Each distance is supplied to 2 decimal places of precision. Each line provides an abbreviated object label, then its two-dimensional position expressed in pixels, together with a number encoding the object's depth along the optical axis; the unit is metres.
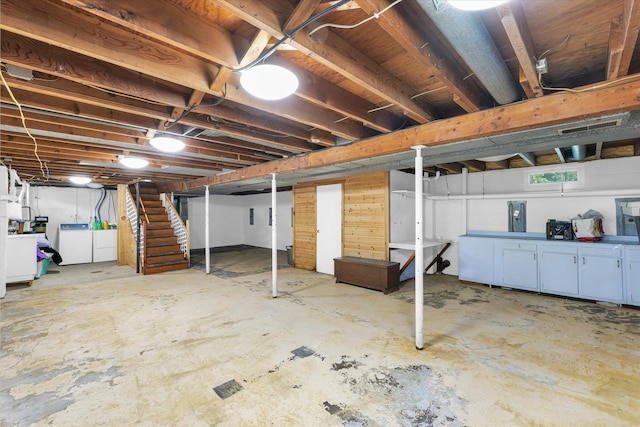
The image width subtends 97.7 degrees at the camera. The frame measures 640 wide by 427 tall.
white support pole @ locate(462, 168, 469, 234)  5.88
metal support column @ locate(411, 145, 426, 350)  2.79
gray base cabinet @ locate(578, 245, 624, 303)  3.96
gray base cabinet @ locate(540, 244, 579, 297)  4.27
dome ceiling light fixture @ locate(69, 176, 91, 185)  6.00
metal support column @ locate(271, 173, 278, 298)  4.51
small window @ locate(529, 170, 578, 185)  4.85
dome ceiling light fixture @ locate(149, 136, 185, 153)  2.95
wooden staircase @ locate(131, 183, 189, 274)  6.51
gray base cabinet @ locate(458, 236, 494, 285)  5.07
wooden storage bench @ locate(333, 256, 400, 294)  4.76
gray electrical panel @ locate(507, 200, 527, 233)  5.28
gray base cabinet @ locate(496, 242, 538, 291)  4.63
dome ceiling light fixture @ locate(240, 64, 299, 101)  1.65
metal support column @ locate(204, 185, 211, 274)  6.28
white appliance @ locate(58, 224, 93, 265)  7.52
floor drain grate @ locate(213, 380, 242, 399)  2.11
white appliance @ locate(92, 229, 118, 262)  7.98
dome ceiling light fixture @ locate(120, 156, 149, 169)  3.91
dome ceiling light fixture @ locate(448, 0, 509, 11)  1.03
